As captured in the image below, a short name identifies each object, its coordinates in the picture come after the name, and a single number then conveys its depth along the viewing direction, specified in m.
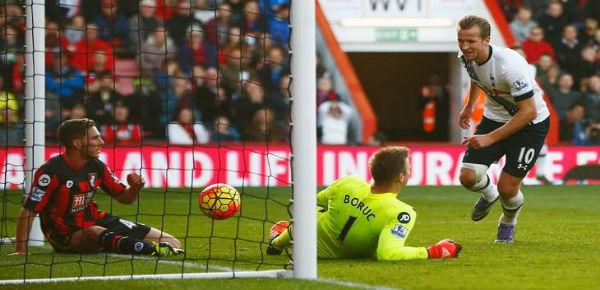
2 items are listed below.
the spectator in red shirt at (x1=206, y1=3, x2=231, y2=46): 34.53
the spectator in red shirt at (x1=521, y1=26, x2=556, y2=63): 38.52
